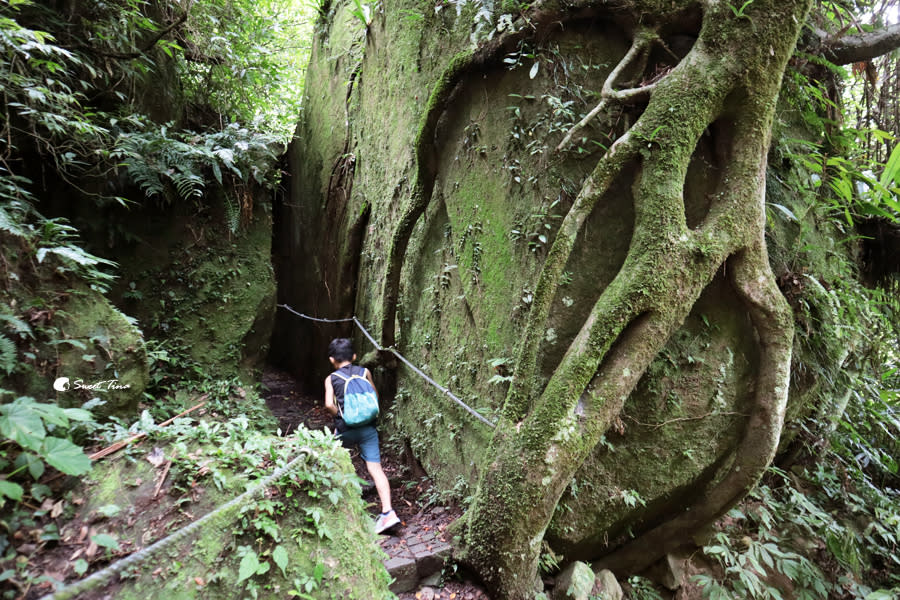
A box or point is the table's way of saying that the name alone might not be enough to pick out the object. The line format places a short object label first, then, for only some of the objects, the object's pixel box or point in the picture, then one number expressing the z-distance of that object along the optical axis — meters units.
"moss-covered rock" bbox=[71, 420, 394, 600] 2.12
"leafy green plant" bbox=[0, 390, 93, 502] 1.95
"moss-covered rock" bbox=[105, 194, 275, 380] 5.30
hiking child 3.95
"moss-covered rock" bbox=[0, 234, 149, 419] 2.75
